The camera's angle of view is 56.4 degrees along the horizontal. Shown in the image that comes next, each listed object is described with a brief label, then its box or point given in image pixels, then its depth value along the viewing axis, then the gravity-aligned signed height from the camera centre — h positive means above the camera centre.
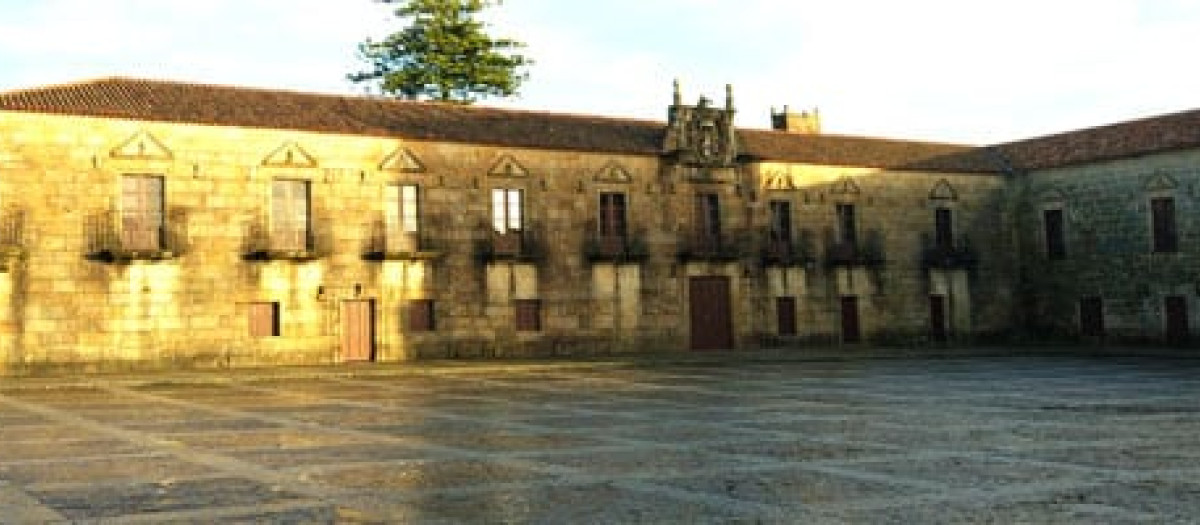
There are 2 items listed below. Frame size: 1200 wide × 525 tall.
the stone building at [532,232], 26.62 +2.67
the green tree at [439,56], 47.31 +11.66
